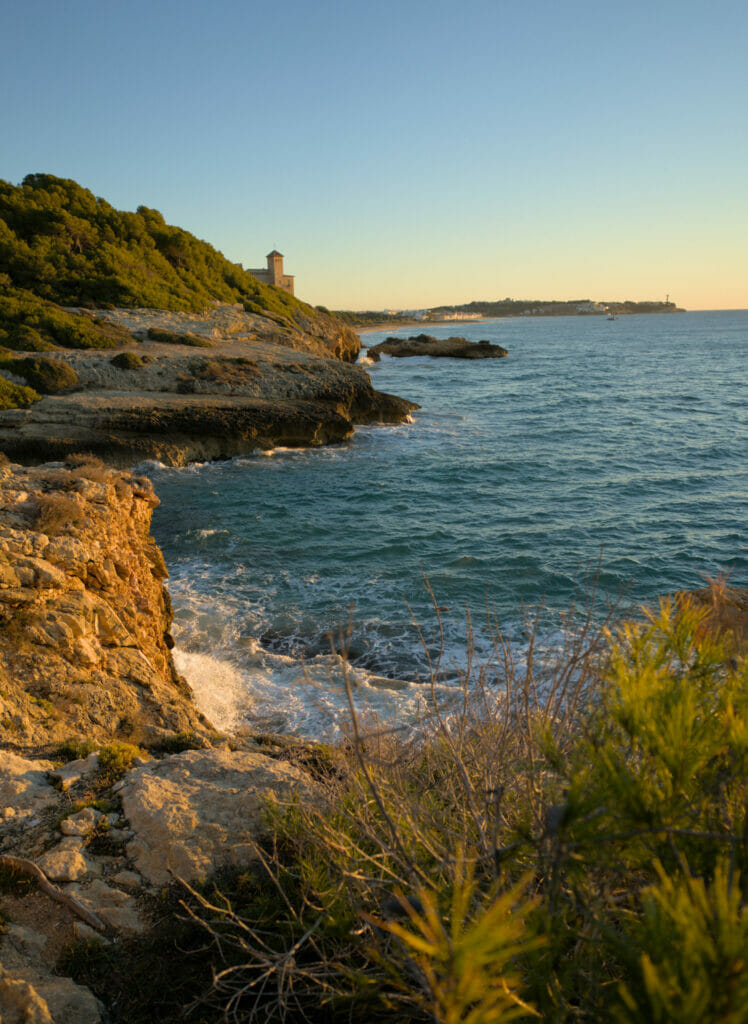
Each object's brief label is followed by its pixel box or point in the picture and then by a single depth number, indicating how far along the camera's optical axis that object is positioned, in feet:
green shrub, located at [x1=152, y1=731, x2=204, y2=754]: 18.06
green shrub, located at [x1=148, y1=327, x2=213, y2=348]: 97.09
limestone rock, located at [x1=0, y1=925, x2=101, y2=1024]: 8.37
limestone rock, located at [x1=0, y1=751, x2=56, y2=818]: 13.21
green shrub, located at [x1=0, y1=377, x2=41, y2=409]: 67.97
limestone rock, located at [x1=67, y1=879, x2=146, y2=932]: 10.54
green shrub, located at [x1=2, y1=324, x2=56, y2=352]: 80.79
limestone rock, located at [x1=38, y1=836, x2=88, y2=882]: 11.30
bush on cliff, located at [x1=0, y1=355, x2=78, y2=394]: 74.49
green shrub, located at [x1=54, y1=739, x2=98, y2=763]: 16.15
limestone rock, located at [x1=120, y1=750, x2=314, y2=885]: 11.94
